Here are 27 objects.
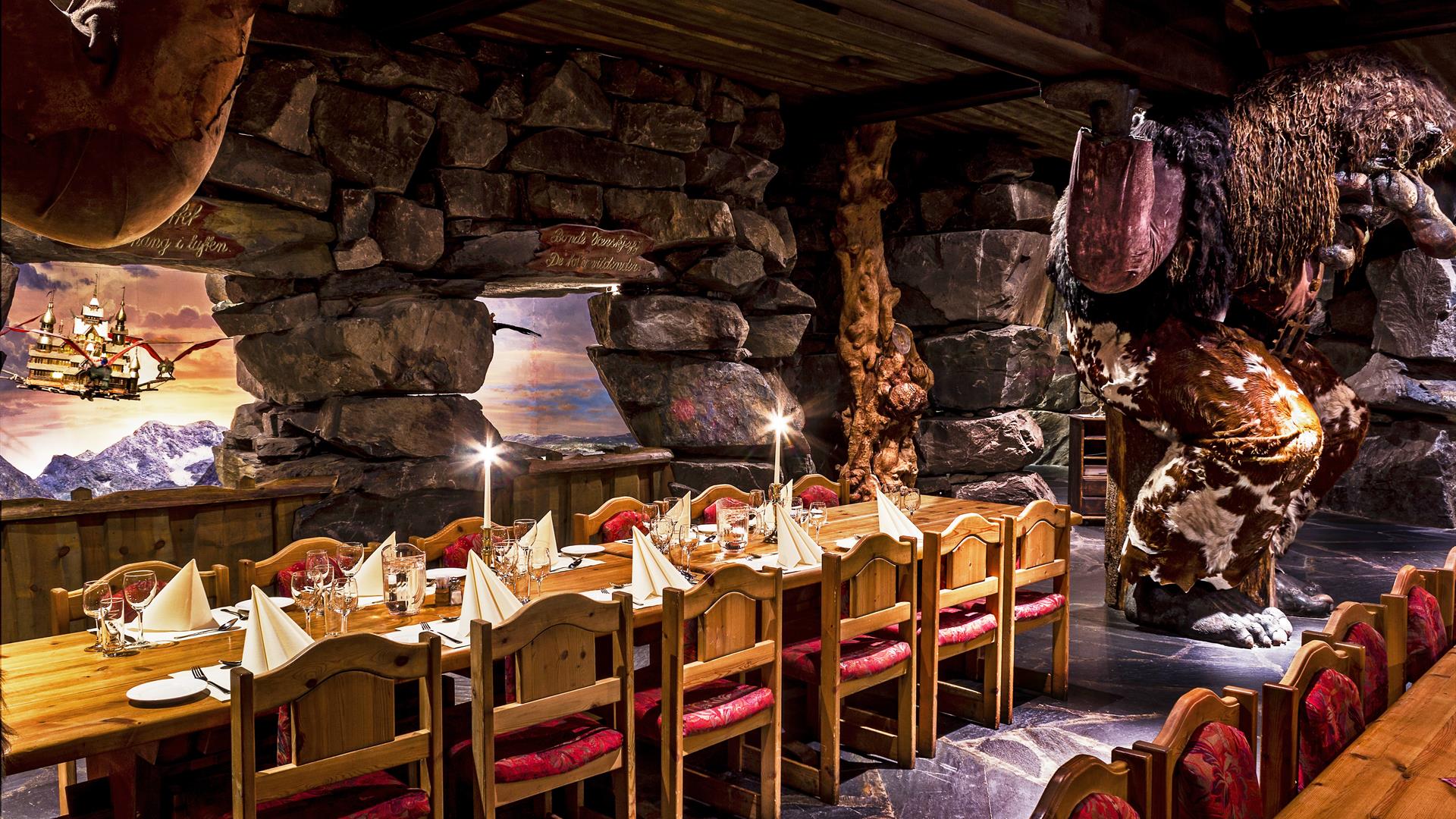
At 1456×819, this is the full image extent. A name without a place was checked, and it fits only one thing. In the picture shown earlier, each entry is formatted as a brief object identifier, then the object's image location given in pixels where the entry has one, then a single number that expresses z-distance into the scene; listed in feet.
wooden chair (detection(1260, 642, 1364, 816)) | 6.43
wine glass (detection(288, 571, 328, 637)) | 8.70
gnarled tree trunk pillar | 23.15
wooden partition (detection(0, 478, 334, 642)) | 12.58
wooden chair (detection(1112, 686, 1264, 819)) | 5.24
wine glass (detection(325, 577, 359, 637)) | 8.53
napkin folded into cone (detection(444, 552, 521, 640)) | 8.59
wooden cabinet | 24.79
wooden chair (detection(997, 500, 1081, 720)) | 12.58
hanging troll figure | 2.15
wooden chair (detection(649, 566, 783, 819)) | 8.88
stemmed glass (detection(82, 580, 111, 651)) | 8.16
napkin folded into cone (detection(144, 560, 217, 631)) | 8.56
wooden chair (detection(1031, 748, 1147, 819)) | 4.56
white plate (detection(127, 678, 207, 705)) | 6.86
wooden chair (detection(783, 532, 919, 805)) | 10.43
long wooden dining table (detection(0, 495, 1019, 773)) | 6.25
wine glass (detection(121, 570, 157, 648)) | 8.16
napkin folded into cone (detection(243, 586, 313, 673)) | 7.43
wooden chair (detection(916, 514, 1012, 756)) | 11.52
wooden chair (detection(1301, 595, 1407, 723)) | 7.73
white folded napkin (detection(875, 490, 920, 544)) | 12.33
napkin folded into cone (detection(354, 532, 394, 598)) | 9.85
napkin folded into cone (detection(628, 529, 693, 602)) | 9.76
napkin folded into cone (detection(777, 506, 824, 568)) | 11.24
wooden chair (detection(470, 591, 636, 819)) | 7.70
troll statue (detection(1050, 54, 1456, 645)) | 13.71
